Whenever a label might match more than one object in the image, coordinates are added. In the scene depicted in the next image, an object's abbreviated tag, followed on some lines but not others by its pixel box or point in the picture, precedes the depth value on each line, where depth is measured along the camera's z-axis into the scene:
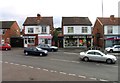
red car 15.49
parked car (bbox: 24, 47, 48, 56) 11.92
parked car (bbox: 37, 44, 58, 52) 14.14
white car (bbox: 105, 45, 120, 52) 14.35
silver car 9.70
